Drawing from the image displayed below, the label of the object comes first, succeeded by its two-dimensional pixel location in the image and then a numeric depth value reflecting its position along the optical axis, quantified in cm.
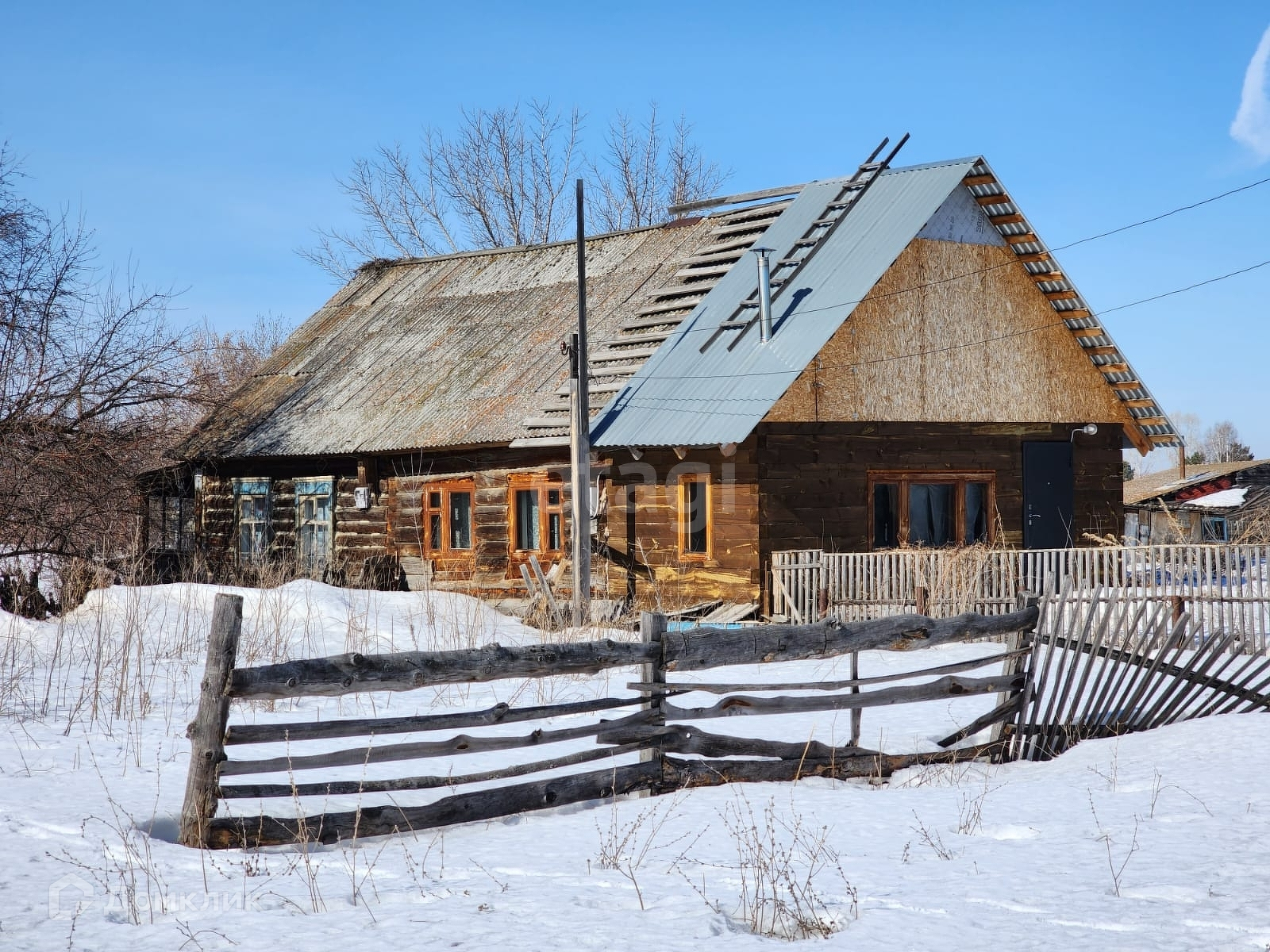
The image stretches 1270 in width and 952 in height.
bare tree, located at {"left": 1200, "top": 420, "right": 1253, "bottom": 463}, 10231
